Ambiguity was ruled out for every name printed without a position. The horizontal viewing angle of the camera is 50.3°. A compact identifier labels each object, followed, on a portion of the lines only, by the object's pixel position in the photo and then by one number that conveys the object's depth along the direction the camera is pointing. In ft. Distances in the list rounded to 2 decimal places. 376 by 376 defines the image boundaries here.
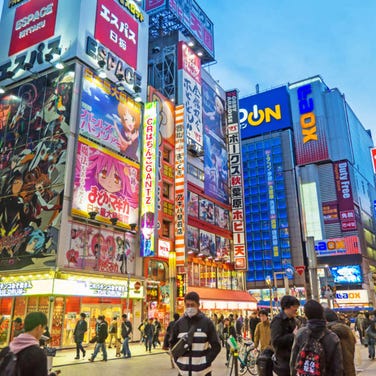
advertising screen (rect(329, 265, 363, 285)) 218.59
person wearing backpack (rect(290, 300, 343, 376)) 12.08
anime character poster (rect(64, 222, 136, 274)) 73.61
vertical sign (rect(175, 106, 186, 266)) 99.03
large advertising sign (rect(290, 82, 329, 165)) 244.83
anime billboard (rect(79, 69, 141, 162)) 81.87
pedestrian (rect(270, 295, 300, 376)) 16.29
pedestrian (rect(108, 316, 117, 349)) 63.57
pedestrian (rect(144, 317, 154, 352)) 63.24
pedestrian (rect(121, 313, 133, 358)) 54.60
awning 108.78
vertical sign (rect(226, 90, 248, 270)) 130.14
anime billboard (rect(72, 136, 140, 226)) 76.38
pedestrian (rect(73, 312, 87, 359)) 53.31
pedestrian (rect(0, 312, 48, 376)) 10.28
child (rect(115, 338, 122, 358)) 56.34
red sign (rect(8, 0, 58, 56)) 91.71
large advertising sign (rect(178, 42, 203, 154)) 121.08
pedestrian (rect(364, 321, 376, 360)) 48.01
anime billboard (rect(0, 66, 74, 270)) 73.61
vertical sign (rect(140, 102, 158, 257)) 86.79
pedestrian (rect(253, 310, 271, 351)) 26.99
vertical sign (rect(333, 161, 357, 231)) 225.97
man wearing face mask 15.57
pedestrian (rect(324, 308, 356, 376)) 16.19
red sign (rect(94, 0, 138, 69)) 91.97
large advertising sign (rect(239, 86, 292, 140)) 262.88
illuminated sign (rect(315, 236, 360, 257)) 220.60
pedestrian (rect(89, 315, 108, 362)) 49.75
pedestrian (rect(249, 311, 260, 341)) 45.17
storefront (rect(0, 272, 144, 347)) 67.96
